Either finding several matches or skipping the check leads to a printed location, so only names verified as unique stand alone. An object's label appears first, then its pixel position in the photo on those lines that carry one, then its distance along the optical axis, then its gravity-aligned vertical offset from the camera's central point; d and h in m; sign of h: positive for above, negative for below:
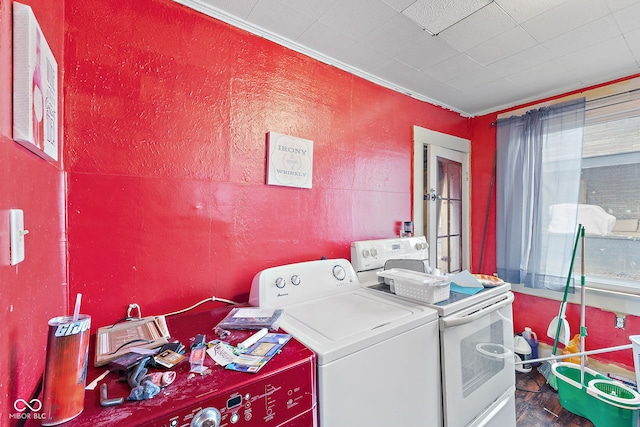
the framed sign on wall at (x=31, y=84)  0.63 +0.31
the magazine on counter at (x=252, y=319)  1.11 -0.44
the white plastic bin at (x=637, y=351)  1.67 -0.82
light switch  0.59 -0.06
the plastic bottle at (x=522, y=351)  2.44 -1.20
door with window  2.61 +0.07
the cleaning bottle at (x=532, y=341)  2.54 -1.15
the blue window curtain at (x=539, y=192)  2.36 +0.20
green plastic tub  1.62 -1.15
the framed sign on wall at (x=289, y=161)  1.62 +0.31
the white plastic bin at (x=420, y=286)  1.34 -0.36
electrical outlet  2.16 -0.82
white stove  1.28 -0.70
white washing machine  0.94 -0.49
